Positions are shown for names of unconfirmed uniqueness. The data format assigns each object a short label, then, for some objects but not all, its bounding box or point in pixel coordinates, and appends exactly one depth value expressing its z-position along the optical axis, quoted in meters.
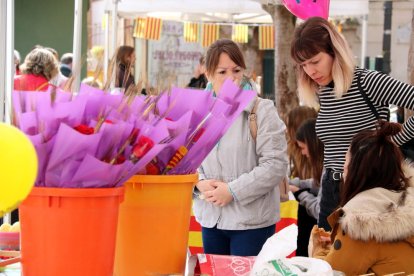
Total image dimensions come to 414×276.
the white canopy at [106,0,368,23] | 13.41
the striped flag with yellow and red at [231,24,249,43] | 19.07
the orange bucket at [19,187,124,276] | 2.33
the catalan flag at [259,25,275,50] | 20.80
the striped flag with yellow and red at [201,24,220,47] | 19.84
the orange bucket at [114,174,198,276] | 2.66
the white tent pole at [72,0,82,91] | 5.39
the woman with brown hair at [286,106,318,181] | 7.15
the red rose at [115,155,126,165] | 2.40
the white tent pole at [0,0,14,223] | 4.62
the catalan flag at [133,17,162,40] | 18.02
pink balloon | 6.49
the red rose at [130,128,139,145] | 2.44
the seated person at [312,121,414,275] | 3.34
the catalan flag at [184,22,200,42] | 19.37
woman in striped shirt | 4.49
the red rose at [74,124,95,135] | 2.30
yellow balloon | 1.85
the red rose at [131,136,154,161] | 2.43
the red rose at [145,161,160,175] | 2.68
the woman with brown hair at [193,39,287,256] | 4.58
